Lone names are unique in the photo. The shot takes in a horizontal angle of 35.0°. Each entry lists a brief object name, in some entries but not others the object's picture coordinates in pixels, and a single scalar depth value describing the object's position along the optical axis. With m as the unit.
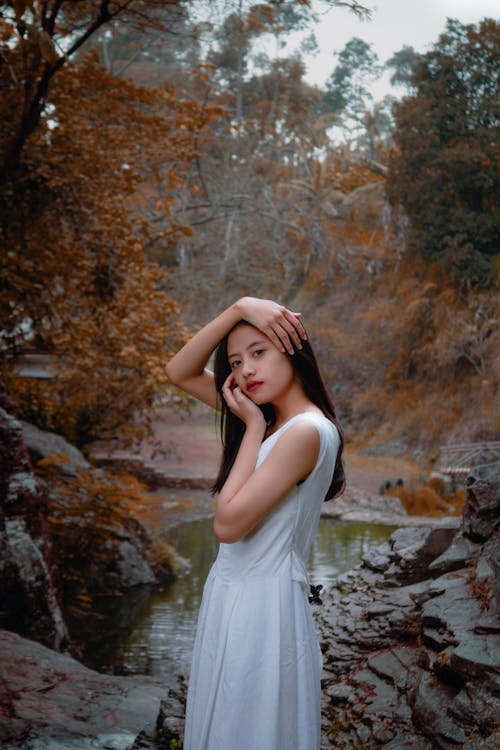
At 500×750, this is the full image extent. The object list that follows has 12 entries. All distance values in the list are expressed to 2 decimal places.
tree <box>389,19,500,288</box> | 15.67
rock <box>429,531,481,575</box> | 4.06
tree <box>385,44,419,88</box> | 29.86
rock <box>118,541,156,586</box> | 7.20
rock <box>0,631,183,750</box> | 2.98
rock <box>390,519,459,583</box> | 4.64
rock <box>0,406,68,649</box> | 4.25
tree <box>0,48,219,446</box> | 6.08
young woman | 1.73
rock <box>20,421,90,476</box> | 7.83
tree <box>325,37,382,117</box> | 30.62
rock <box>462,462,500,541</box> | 3.90
